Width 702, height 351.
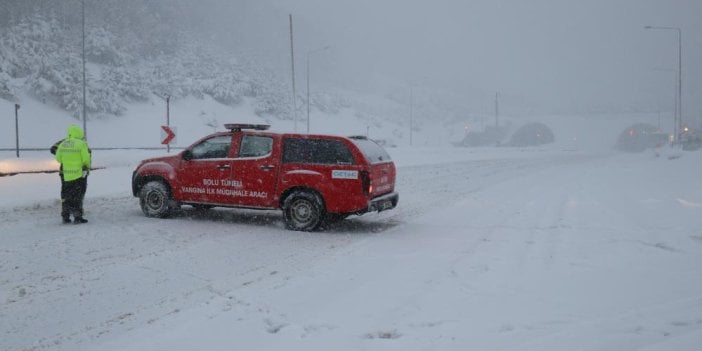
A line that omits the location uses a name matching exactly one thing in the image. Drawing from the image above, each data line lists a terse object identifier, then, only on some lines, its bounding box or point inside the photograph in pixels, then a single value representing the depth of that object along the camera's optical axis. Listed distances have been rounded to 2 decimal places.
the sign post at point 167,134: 23.45
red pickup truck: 10.06
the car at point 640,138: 69.19
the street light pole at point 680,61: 38.06
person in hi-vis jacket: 10.48
